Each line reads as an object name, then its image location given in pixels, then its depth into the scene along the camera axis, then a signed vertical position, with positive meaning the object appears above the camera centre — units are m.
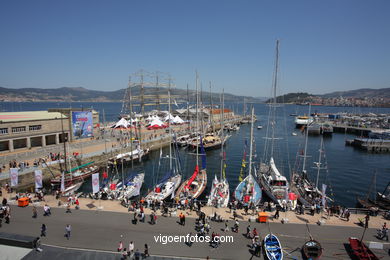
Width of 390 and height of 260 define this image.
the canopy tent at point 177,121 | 88.25 -7.54
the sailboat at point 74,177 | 34.51 -12.06
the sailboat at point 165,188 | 29.66 -11.44
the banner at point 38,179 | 27.08 -9.05
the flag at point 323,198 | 24.38 -9.51
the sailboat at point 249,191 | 28.39 -11.03
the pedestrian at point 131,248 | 16.54 -10.05
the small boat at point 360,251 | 16.20 -10.00
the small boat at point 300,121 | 116.41 -9.18
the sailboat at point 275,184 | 29.92 -10.84
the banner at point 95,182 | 25.81 -8.85
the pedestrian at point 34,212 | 21.77 -10.20
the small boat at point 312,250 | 16.38 -9.94
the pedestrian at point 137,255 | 16.23 -10.30
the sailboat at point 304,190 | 29.55 -11.52
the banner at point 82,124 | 54.06 -5.78
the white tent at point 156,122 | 69.99 -6.63
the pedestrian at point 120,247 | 16.86 -10.17
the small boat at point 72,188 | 32.64 -12.39
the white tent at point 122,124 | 67.94 -6.91
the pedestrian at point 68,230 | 18.58 -9.98
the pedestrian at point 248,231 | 19.27 -10.22
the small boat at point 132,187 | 31.14 -11.62
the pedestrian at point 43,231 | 18.68 -10.18
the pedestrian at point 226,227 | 20.10 -10.40
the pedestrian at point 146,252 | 16.45 -10.21
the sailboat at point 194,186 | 29.53 -11.33
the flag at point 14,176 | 26.53 -8.72
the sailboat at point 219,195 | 26.42 -10.95
